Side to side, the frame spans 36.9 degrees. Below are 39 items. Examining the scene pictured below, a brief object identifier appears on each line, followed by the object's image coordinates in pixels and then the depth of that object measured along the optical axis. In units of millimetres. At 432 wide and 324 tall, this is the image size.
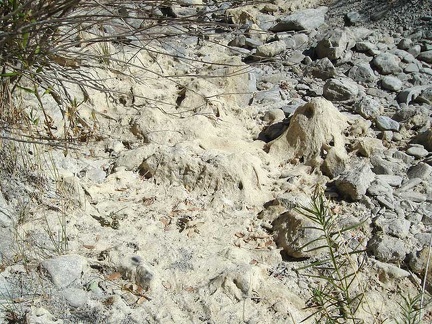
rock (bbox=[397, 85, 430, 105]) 4776
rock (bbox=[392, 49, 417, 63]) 5250
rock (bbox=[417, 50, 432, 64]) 5281
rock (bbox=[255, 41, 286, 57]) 5352
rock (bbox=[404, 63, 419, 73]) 5148
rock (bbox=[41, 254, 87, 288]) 3055
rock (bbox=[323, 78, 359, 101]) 4820
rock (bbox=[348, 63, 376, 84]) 5098
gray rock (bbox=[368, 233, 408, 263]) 3385
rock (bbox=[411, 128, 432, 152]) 4207
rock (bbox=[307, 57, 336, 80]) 5160
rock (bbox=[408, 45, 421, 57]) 5352
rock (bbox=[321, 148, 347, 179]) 4012
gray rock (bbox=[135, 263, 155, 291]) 3133
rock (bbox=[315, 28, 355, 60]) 5320
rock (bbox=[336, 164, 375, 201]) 3773
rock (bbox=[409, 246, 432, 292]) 3270
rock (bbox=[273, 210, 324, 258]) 3352
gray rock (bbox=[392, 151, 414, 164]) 4129
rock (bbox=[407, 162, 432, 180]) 3940
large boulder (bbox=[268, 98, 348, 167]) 4176
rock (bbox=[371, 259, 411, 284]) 3291
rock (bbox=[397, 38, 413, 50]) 5434
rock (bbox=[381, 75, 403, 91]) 4957
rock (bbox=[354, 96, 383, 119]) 4605
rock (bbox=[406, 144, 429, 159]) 4141
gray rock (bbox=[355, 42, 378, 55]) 5375
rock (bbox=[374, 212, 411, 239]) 3521
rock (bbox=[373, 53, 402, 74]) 5156
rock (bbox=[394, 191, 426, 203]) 3790
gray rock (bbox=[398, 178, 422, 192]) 3875
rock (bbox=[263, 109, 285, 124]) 4590
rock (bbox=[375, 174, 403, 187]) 3928
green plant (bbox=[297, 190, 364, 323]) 2068
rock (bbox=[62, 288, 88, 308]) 2990
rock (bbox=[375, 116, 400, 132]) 4434
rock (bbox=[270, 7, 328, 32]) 5781
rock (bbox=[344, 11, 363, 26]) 5879
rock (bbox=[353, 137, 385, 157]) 4152
